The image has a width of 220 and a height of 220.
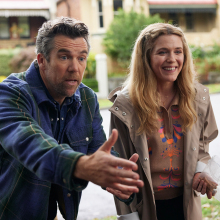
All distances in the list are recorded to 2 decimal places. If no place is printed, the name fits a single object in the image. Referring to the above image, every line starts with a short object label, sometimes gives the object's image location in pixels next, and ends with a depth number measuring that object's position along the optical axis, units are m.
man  1.52
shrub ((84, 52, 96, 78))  19.61
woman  2.66
